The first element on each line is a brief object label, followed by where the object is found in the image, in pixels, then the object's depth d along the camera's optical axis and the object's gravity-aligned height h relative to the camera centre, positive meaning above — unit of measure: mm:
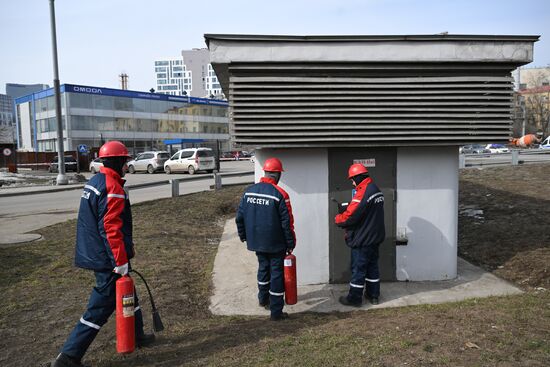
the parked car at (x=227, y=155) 55938 -501
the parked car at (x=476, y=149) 49462 -270
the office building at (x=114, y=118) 57062 +4962
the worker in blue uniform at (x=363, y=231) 5098 -941
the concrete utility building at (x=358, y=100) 5566 +610
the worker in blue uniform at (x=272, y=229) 4781 -837
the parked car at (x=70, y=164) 33625 -751
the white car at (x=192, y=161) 27688 -570
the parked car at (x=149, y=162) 30281 -643
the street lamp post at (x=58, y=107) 20375 +2214
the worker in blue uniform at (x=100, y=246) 3705 -785
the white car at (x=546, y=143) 42350 +238
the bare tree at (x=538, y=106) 84375 +7767
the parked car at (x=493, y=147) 50312 -85
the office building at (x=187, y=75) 142750 +26555
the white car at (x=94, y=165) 32062 -825
